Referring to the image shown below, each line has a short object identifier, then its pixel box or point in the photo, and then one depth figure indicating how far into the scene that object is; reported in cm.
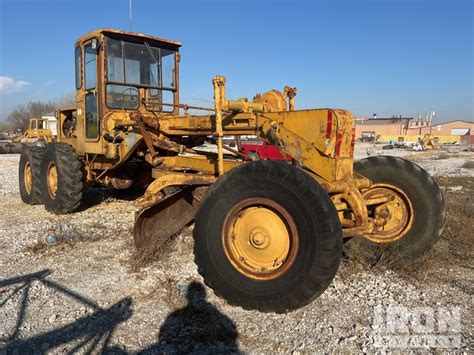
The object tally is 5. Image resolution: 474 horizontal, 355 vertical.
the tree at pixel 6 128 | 6814
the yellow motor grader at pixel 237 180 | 367
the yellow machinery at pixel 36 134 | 2422
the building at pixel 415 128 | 8043
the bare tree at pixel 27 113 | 7306
